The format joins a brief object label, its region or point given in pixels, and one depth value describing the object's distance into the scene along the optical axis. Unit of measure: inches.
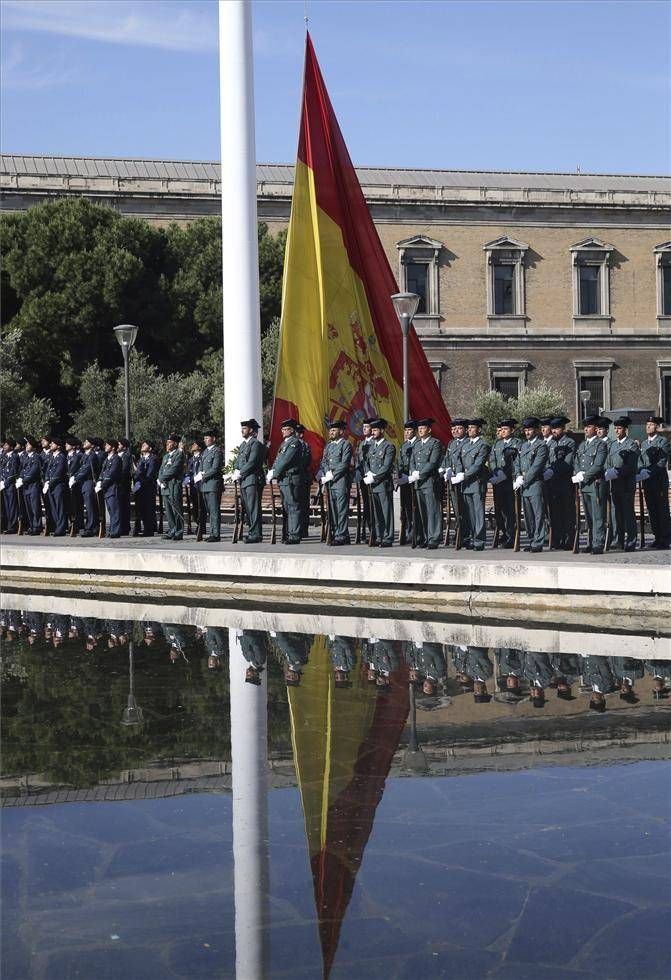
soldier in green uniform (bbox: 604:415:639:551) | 599.8
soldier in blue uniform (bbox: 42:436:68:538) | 793.6
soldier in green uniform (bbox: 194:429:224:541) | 707.4
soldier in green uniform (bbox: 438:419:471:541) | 622.8
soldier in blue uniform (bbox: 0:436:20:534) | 836.0
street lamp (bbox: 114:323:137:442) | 945.5
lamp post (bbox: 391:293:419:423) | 786.8
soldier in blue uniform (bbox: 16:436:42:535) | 816.9
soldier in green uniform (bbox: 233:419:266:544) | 679.7
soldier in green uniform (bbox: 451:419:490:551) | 615.2
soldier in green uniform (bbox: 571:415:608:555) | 595.2
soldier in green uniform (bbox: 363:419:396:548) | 642.2
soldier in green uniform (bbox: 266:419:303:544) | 669.3
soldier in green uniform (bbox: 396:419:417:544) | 645.9
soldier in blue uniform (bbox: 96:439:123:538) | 757.9
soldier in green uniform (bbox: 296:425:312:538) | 676.1
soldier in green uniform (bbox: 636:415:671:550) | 619.2
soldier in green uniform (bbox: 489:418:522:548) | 641.0
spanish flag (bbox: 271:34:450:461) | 793.6
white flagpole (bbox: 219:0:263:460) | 776.9
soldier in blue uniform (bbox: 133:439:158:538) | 777.6
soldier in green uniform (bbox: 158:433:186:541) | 727.7
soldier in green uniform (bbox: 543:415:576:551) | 621.9
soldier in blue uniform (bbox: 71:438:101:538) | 784.3
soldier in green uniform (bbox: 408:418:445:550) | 625.6
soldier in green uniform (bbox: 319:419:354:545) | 656.4
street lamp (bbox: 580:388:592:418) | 2287.2
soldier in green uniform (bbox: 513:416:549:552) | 607.8
